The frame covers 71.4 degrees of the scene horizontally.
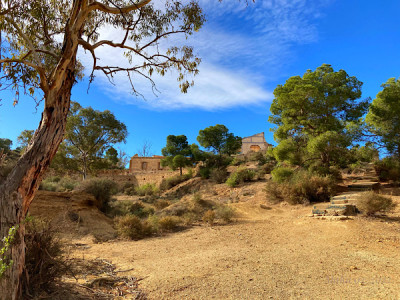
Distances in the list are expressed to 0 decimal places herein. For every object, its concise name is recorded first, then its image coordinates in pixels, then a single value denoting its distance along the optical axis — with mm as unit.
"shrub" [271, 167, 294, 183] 14883
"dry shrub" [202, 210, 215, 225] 9914
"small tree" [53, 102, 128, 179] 22766
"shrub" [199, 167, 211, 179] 25153
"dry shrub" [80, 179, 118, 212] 12195
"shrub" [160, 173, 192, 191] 26031
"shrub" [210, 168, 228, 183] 23081
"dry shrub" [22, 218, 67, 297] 3259
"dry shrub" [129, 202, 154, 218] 12695
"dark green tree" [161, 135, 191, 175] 27969
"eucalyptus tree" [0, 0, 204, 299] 3127
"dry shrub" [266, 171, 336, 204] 12609
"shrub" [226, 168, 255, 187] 19916
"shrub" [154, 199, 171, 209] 14508
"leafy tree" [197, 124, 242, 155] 29859
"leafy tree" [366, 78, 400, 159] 15367
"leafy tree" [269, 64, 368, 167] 15422
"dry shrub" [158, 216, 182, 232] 9344
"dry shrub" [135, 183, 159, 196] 22981
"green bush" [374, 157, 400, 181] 14941
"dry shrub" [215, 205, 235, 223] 10094
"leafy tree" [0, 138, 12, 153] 31919
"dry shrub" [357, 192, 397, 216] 9070
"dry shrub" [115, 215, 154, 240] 8555
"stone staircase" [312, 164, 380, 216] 9359
